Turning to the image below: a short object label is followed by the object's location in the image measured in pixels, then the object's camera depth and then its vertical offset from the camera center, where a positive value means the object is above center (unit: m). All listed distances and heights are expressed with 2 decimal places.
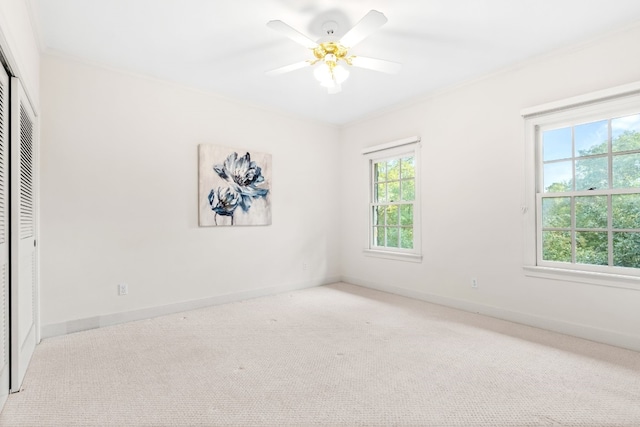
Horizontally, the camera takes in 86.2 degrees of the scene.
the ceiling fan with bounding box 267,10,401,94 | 2.24 +1.22
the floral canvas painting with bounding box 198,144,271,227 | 3.86 +0.32
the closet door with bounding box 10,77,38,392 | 2.04 -0.15
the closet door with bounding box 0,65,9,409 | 1.88 -0.11
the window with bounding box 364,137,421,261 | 4.30 +0.17
